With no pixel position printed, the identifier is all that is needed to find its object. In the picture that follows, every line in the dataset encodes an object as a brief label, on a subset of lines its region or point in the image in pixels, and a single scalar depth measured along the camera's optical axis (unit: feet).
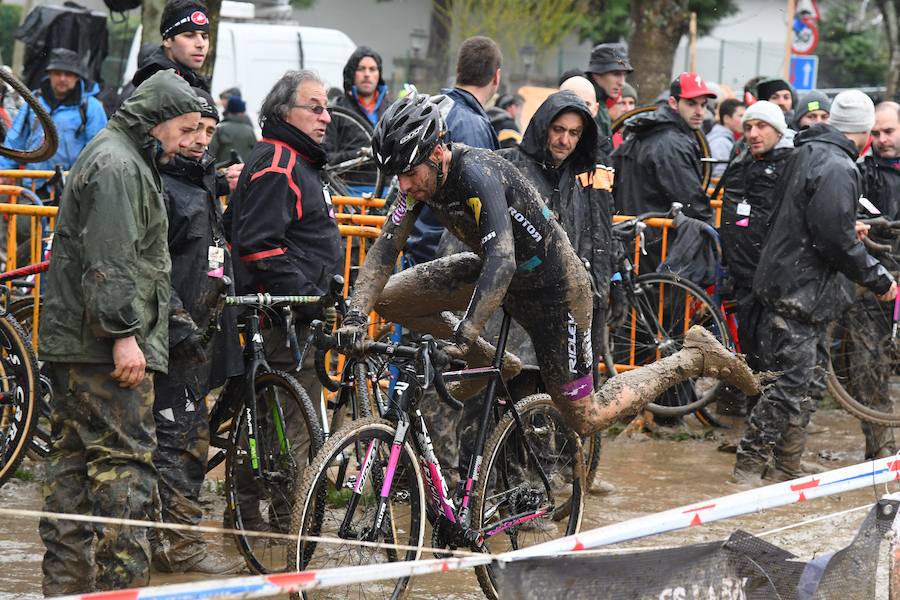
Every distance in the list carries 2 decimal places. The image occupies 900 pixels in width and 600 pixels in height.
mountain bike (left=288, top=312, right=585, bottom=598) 32.83
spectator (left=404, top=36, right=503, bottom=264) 48.67
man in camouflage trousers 32.35
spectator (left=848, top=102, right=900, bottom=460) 58.80
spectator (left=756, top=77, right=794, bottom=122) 78.43
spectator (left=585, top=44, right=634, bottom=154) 67.41
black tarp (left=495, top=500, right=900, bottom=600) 25.96
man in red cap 63.67
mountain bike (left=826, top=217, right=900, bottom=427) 58.75
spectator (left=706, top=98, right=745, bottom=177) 86.53
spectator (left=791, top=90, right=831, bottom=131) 61.93
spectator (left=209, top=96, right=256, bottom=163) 95.66
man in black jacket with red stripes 40.52
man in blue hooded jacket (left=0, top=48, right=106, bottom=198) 70.65
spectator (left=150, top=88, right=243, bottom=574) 39.09
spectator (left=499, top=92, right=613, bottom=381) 44.11
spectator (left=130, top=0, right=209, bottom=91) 46.44
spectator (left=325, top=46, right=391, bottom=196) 72.54
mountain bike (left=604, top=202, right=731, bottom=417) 60.59
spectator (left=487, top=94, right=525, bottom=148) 75.51
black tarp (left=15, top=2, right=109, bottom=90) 100.17
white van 116.67
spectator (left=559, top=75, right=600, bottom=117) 51.42
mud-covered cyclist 33.40
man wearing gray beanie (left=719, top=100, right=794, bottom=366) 57.62
